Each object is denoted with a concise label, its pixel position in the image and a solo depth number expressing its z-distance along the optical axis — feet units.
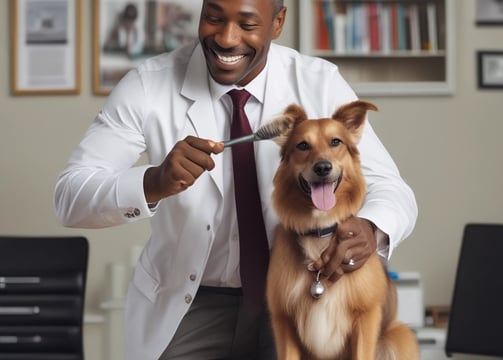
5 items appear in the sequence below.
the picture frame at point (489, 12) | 10.94
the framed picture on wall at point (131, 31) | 11.08
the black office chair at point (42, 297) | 9.41
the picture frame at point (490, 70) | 10.94
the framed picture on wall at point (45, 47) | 11.12
